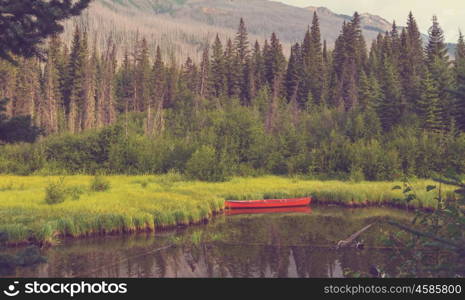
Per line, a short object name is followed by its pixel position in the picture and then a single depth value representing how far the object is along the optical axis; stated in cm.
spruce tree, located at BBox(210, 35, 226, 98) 8559
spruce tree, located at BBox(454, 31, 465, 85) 7048
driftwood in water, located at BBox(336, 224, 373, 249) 1915
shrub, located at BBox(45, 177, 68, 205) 2466
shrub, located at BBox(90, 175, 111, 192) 2926
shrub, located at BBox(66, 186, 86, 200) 2578
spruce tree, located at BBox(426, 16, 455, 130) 4875
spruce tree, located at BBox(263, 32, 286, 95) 8556
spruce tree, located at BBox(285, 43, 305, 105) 8389
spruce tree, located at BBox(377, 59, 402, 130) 5366
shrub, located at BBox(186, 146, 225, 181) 3709
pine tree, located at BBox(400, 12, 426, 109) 5770
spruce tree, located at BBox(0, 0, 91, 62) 693
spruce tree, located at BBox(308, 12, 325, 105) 8138
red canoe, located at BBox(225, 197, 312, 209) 2955
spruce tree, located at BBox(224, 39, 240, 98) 8469
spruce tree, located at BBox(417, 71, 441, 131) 4725
